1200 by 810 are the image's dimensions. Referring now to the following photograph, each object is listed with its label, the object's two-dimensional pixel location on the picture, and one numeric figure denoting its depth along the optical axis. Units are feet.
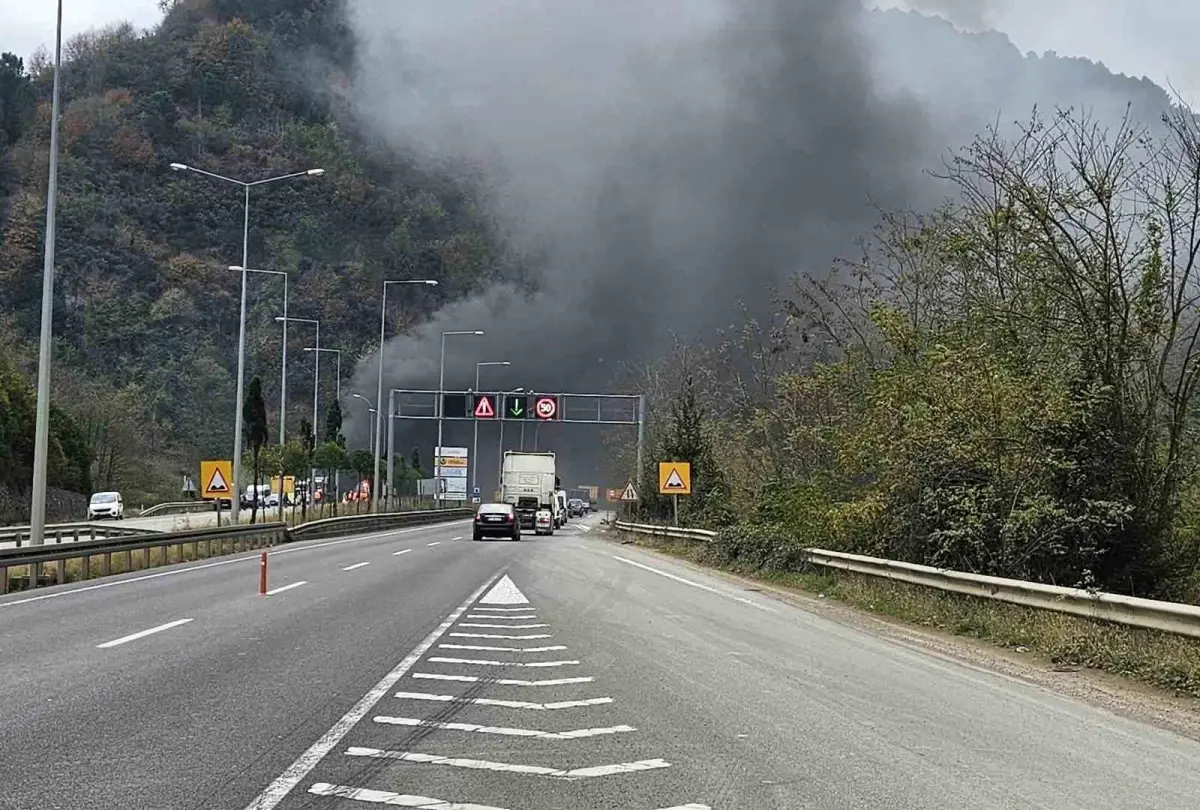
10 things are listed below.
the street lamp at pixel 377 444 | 203.00
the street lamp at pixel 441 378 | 208.96
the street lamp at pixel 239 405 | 133.00
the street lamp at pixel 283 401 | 189.57
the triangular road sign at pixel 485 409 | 203.82
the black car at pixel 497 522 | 157.28
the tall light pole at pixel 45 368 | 81.61
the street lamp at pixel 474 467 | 337.39
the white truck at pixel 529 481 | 200.95
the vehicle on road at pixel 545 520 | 198.18
